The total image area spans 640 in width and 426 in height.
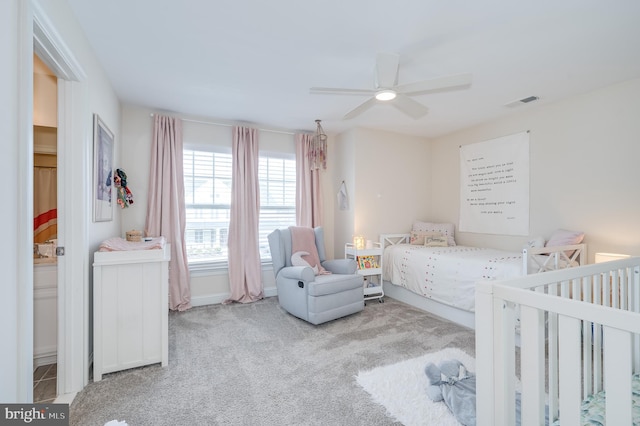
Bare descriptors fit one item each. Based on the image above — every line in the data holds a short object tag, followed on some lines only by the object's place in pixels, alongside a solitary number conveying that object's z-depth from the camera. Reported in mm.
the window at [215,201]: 3736
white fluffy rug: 1654
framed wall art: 2213
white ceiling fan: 1926
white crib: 804
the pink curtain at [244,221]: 3775
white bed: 2689
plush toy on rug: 1626
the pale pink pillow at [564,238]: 2873
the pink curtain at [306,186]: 4215
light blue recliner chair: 2961
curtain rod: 3632
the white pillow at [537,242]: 3102
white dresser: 2004
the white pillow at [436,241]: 4029
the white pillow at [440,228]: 4211
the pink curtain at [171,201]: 3387
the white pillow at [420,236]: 4168
